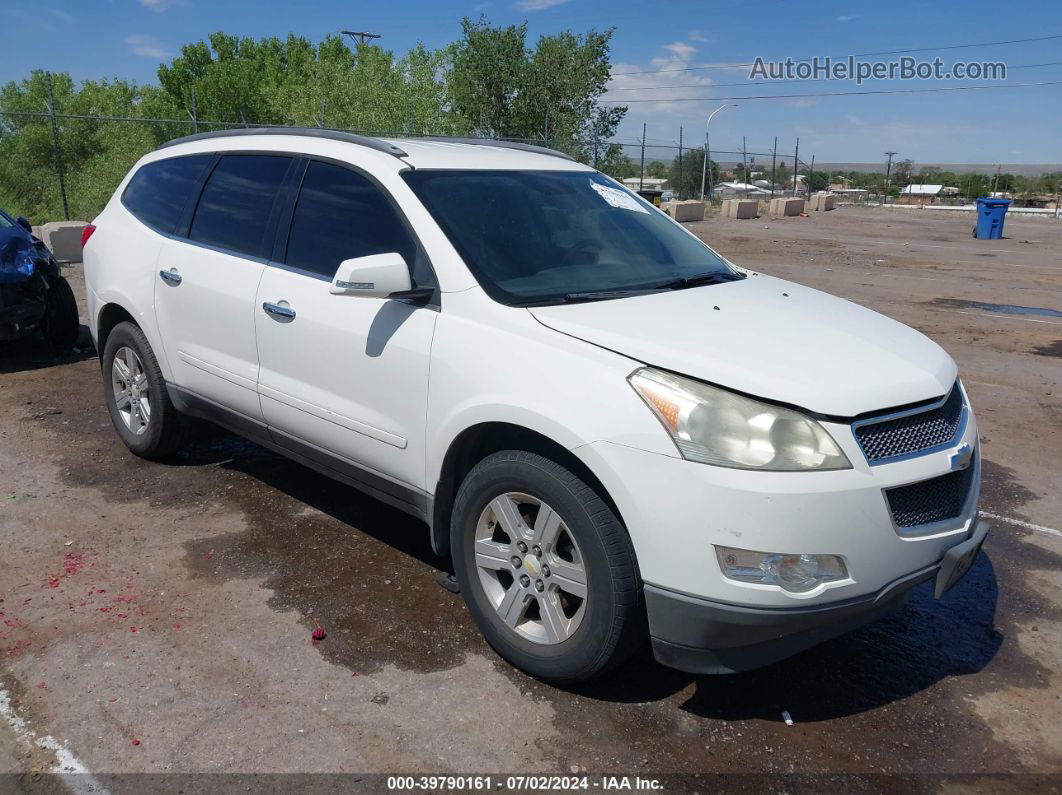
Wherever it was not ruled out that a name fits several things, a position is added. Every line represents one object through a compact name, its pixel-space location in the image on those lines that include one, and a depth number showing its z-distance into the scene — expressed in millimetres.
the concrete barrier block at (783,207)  35462
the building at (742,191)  40556
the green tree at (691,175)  40344
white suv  2764
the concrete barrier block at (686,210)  29141
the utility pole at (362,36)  55794
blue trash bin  24375
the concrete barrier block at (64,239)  14570
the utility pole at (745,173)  38762
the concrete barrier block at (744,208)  32438
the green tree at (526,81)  42000
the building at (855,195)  52319
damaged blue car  7754
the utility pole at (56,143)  15533
